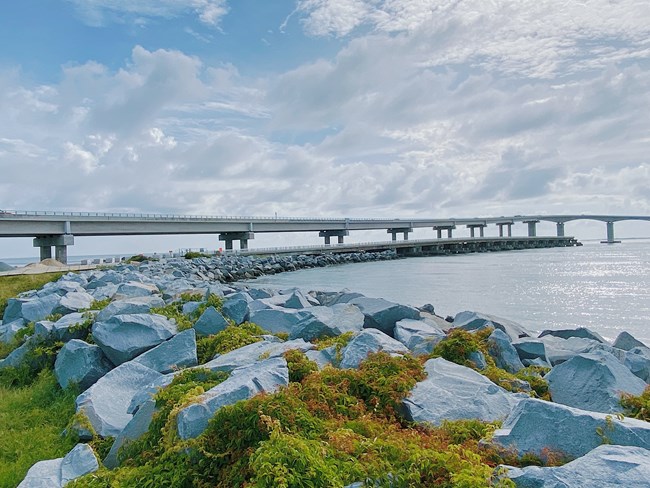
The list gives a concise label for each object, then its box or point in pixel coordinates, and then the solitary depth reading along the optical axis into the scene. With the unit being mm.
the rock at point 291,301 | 9469
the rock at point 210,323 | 6918
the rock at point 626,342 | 7634
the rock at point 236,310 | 7590
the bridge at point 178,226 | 39781
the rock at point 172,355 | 5695
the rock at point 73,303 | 9055
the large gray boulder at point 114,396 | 4754
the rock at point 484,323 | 7773
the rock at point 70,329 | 7344
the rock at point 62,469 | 3434
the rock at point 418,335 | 5543
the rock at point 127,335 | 6215
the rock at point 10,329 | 8719
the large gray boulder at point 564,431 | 2824
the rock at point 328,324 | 6539
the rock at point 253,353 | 4836
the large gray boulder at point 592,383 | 4062
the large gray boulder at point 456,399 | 3639
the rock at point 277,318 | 7442
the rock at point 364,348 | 4746
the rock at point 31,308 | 9508
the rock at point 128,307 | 7359
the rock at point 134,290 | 10672
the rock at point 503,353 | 5516
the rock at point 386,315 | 7539
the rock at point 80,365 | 6094
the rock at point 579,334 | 8664
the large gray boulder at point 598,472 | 2309
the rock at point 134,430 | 3875
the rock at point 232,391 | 3348
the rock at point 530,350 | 6145
